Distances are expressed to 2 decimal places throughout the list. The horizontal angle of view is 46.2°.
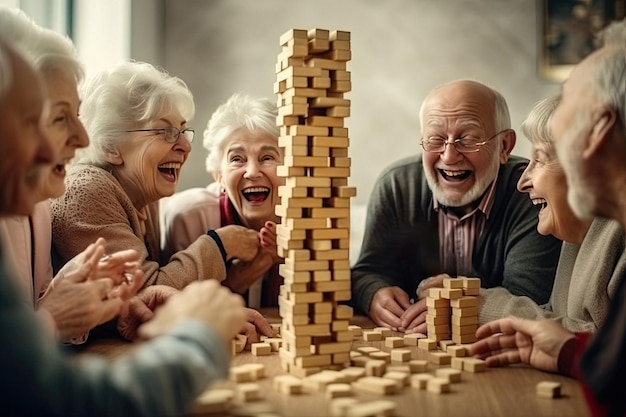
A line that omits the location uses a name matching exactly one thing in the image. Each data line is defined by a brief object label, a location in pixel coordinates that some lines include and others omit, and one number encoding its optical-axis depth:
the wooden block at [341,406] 1.50
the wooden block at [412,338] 2.20
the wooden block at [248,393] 1.62
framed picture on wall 4.34
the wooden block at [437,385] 1.68
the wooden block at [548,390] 1.65
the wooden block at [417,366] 1.86
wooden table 1.55
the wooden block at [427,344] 2.11
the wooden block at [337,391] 1.62
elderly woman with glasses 2.33
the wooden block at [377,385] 1.66
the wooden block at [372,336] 2.21
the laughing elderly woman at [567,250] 1.93
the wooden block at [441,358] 1.96
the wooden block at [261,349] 2.03
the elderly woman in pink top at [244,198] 2.72
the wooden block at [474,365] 1.88
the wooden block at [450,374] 1.78
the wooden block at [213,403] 1.53
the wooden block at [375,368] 1.78
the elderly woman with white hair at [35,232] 1.83
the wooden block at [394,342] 2.12
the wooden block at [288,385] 1.67
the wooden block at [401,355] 1.95
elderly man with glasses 2.54
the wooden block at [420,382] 1.72
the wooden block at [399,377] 1.71
